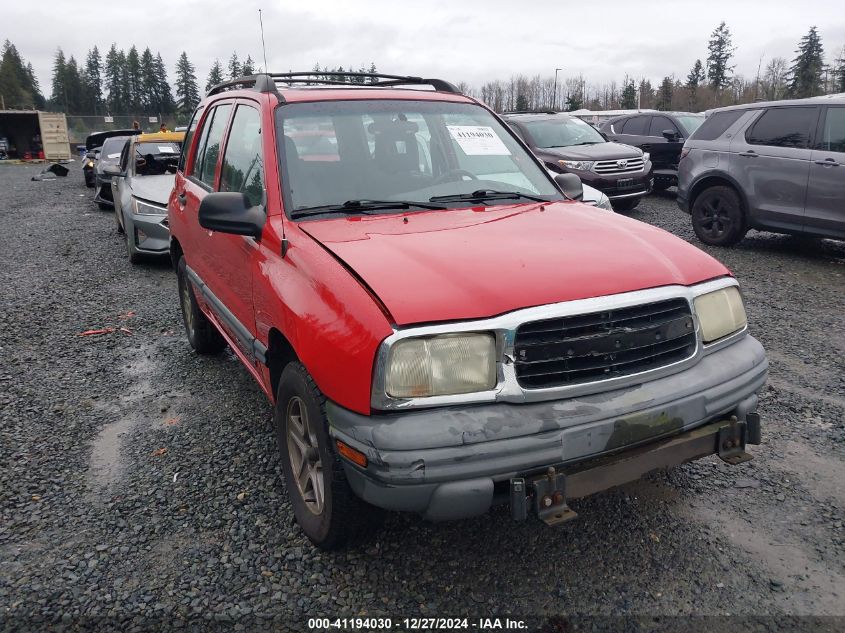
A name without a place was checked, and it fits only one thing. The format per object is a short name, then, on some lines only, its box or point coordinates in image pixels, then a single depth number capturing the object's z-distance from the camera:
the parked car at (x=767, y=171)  7.36
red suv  2.16
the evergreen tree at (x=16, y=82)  84.19
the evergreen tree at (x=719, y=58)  75.94
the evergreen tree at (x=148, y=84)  108.06
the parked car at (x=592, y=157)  11.14
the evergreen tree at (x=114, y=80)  108.84
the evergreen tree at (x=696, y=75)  77.70
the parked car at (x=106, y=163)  13.80
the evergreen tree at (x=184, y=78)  108.44
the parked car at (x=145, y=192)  8.17
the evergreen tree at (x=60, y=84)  103.88
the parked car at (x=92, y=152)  18.22
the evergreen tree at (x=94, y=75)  111.38
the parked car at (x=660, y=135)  13.55
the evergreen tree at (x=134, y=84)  108.44
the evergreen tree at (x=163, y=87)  108.72
